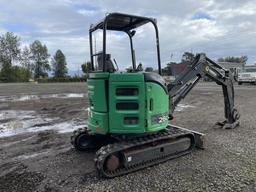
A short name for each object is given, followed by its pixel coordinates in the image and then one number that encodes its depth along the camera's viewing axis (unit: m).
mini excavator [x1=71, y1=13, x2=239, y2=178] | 3.52
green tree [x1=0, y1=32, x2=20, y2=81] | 62.32
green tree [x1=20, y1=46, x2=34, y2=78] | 70.54
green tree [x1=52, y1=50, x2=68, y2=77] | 72.18
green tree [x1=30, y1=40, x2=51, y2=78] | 73.91
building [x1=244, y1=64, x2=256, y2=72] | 22.97
